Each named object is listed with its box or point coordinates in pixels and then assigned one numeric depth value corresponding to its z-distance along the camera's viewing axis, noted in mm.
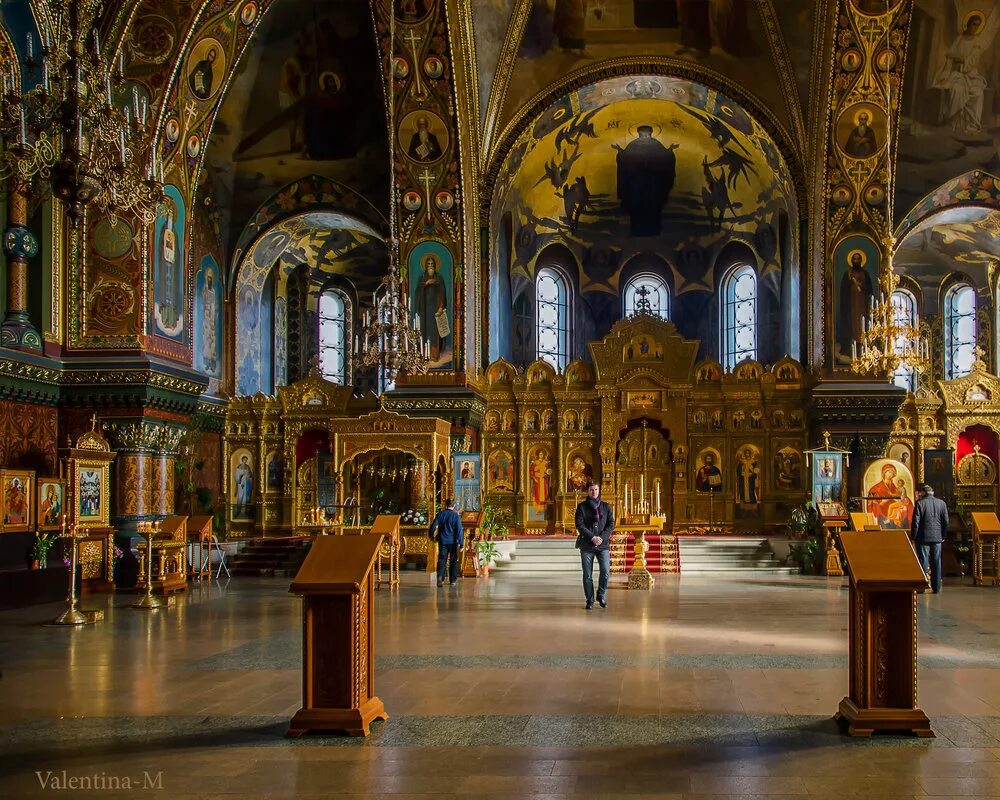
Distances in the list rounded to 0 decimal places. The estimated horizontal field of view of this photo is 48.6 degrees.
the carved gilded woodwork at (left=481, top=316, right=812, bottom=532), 23984
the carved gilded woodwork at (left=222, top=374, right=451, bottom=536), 24641
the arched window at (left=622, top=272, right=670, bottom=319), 29766
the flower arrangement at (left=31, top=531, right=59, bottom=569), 14328
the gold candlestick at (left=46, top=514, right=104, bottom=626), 11820
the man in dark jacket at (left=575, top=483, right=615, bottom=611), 12930
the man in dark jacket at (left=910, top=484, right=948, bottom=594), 14430
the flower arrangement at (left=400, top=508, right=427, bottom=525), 19844
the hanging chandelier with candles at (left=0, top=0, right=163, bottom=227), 8961
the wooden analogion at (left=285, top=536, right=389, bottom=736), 6266
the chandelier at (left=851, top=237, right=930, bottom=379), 16469
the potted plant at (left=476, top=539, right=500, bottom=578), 18562
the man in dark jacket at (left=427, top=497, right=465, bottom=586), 15883
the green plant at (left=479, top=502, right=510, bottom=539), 19578
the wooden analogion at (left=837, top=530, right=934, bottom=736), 6160
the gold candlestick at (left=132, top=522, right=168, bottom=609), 13266
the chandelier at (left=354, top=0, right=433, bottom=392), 16734
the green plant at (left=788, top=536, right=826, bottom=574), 18703
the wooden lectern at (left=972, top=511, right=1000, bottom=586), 16344
